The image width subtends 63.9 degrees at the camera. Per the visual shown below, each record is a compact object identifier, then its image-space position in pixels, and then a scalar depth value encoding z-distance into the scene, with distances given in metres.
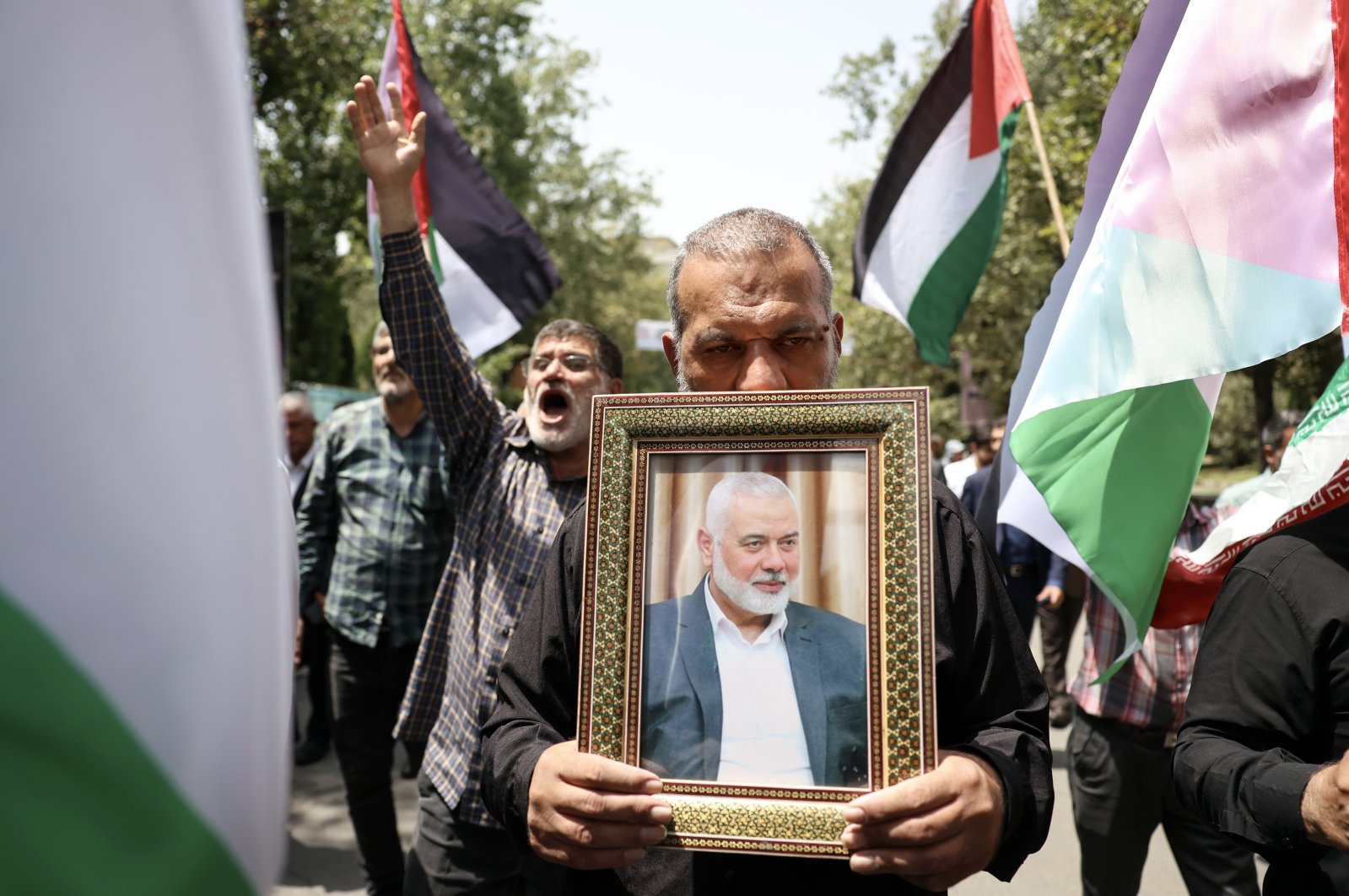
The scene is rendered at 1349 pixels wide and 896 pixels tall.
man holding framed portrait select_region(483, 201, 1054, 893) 1.38
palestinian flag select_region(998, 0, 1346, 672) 2.27
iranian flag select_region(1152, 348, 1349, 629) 2.01
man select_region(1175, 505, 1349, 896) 1.82
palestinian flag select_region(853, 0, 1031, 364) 5.48
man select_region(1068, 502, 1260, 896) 3.66
